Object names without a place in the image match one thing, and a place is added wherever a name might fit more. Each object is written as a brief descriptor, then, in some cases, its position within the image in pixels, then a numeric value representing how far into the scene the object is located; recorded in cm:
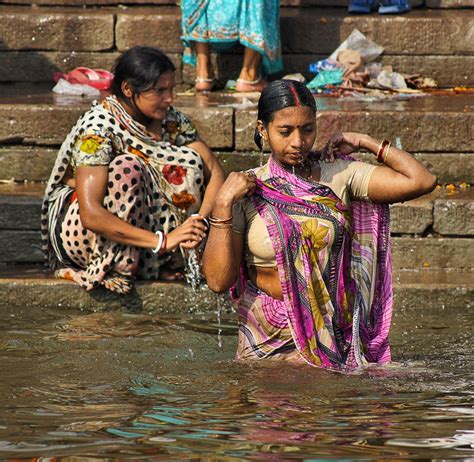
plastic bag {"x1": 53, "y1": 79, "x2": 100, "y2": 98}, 1870
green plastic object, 1906
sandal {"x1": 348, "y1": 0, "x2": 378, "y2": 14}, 2034
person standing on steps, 1887
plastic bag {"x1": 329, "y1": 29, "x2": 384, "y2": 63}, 1947
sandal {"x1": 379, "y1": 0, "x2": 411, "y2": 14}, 2020
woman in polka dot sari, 1379
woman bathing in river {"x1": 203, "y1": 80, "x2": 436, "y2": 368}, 1023
